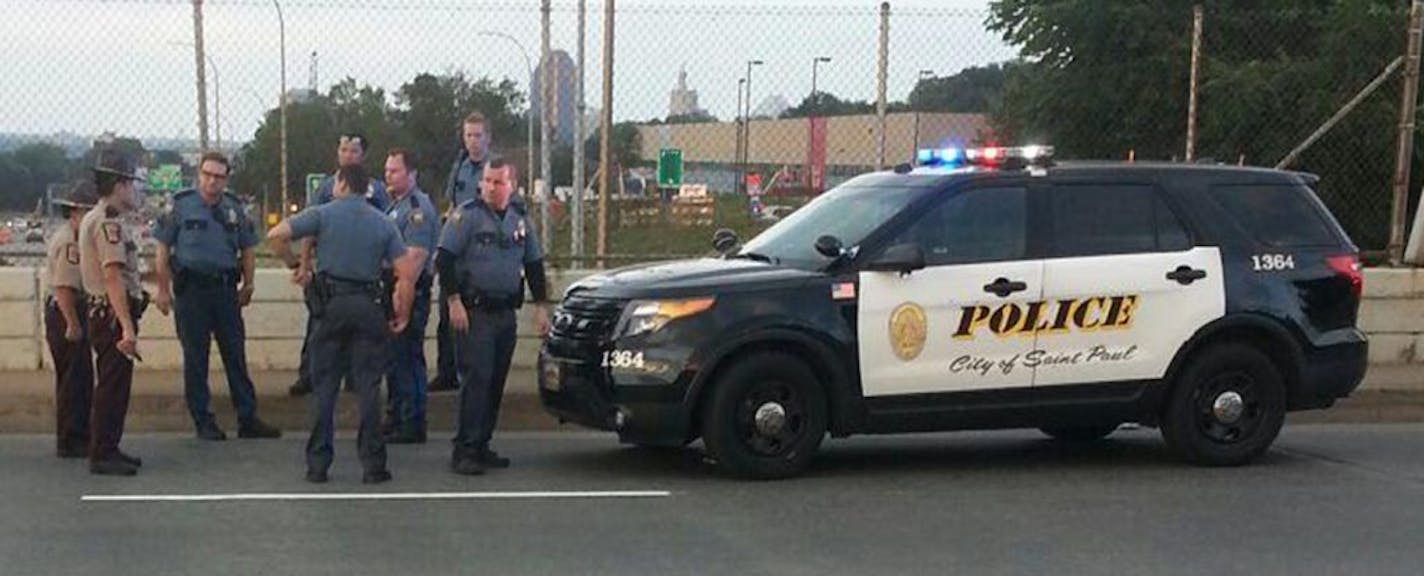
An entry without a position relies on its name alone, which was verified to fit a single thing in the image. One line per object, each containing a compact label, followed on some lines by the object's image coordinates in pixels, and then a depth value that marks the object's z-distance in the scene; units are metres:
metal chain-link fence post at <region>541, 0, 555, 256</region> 12.08
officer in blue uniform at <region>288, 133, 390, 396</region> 9.06
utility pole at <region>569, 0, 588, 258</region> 12.35
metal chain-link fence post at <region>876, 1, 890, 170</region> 11.84
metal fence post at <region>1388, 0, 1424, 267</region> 12.53
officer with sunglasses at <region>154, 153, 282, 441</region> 9.44
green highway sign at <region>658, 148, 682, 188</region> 14.89
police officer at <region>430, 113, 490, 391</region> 10.23
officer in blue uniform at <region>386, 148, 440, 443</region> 9.47
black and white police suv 8.16
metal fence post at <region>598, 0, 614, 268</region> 11.69
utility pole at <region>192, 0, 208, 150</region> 11.05
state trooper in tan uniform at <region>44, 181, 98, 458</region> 8.70
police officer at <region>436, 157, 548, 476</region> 8.41
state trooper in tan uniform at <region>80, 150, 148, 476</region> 8.34
